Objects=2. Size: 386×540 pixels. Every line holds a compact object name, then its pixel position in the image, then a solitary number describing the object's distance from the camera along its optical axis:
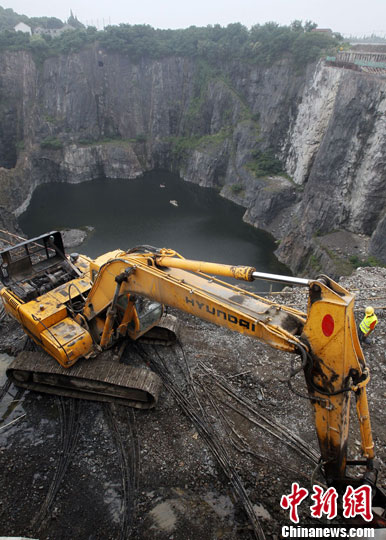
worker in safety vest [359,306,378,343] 9.24
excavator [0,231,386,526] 4.57
